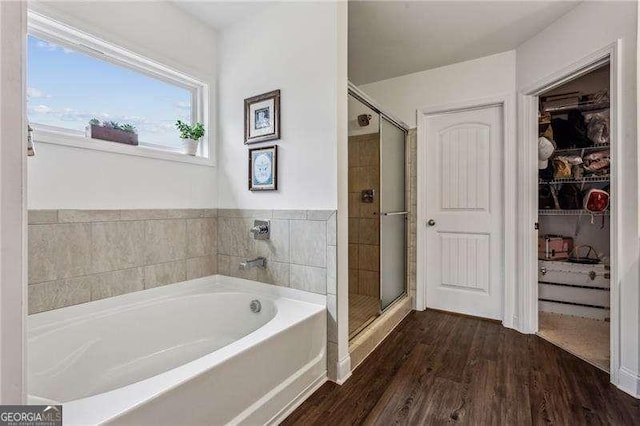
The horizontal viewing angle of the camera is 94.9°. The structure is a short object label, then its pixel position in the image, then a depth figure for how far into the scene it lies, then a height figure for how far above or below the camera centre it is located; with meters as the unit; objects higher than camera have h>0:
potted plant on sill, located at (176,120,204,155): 2.19 +0.57
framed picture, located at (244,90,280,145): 2.01 +0.67
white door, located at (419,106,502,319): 2.75 +0.00
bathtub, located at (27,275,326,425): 1.02 -0.69
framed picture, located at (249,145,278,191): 2.03 +0.31
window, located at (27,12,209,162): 1.60 +0.79
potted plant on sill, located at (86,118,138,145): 1.72 +0.49
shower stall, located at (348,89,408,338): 2.42 -0.04
